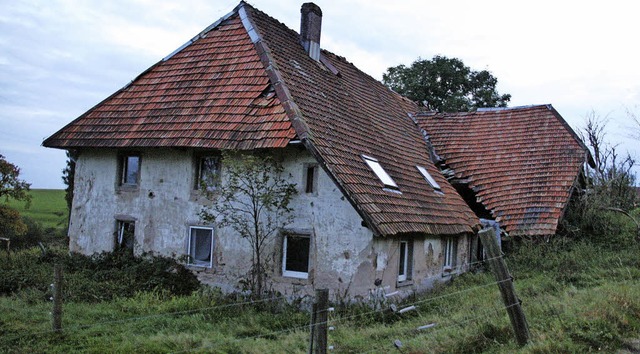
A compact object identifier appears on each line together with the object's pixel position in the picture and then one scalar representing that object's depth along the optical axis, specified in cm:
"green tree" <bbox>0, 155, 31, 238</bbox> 2292
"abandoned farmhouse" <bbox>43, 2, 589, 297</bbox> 1252
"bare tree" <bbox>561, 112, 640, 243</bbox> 1792
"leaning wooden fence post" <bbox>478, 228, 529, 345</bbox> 681
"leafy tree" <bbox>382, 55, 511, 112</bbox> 3450
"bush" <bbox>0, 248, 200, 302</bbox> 1262
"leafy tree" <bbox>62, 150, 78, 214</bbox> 2625
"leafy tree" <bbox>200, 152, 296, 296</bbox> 1256
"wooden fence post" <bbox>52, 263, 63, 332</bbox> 916
